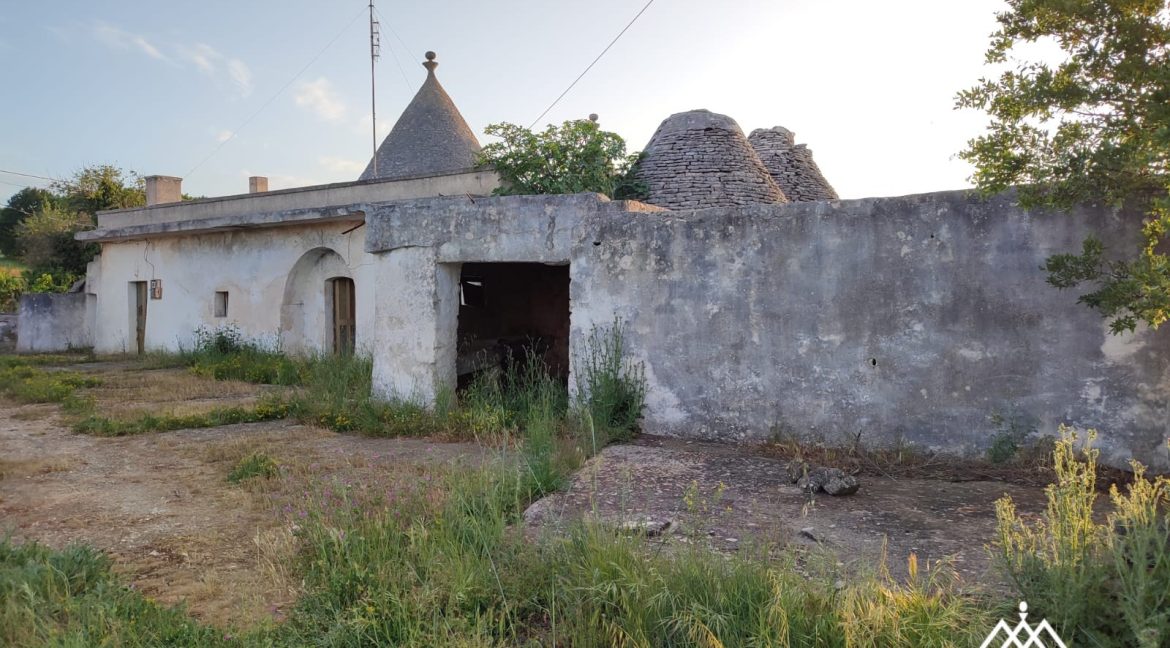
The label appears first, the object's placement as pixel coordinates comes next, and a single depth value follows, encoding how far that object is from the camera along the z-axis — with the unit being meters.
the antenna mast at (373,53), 19.28
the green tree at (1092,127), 3.50
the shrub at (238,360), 10.40
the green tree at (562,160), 11.79
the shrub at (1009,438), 4.70
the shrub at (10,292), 19.75
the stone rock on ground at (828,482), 4.18
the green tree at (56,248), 20.88
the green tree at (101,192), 23.09
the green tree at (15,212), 32.66
